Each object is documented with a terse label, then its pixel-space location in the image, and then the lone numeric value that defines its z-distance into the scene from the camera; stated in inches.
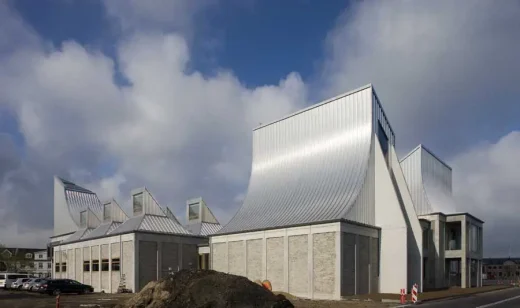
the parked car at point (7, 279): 2347.4
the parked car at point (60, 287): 1898.4
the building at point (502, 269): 5885.3
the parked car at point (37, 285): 1926.7
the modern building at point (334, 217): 1660.9
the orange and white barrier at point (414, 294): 1240.5
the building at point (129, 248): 2220.7
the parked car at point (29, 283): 2007.9
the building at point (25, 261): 4347.9
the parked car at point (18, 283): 2202.3
